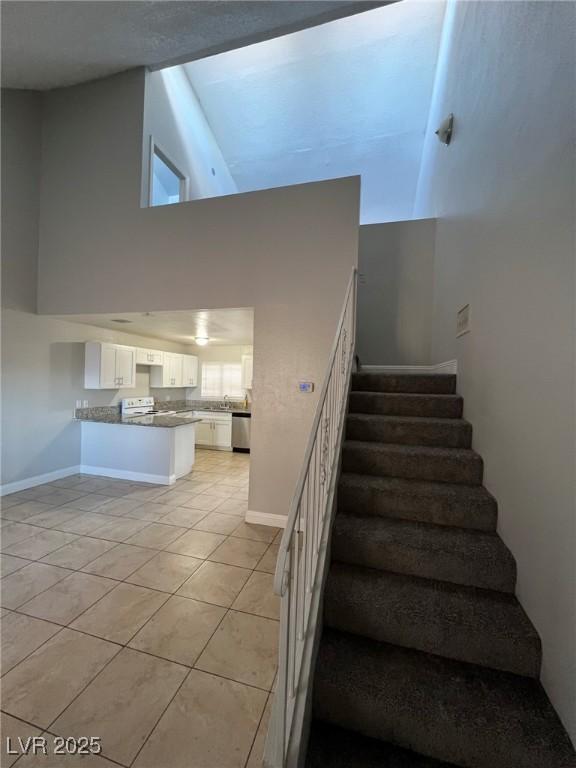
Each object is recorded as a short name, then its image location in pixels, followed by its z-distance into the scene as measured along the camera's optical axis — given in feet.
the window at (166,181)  14.46
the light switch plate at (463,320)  8.32
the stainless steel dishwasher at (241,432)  21.48
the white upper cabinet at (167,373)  20.75
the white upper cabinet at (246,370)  22.75
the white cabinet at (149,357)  18.27
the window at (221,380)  23.91
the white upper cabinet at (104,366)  15.39
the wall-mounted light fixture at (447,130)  10.42
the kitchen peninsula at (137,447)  14.48
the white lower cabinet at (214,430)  21.67
